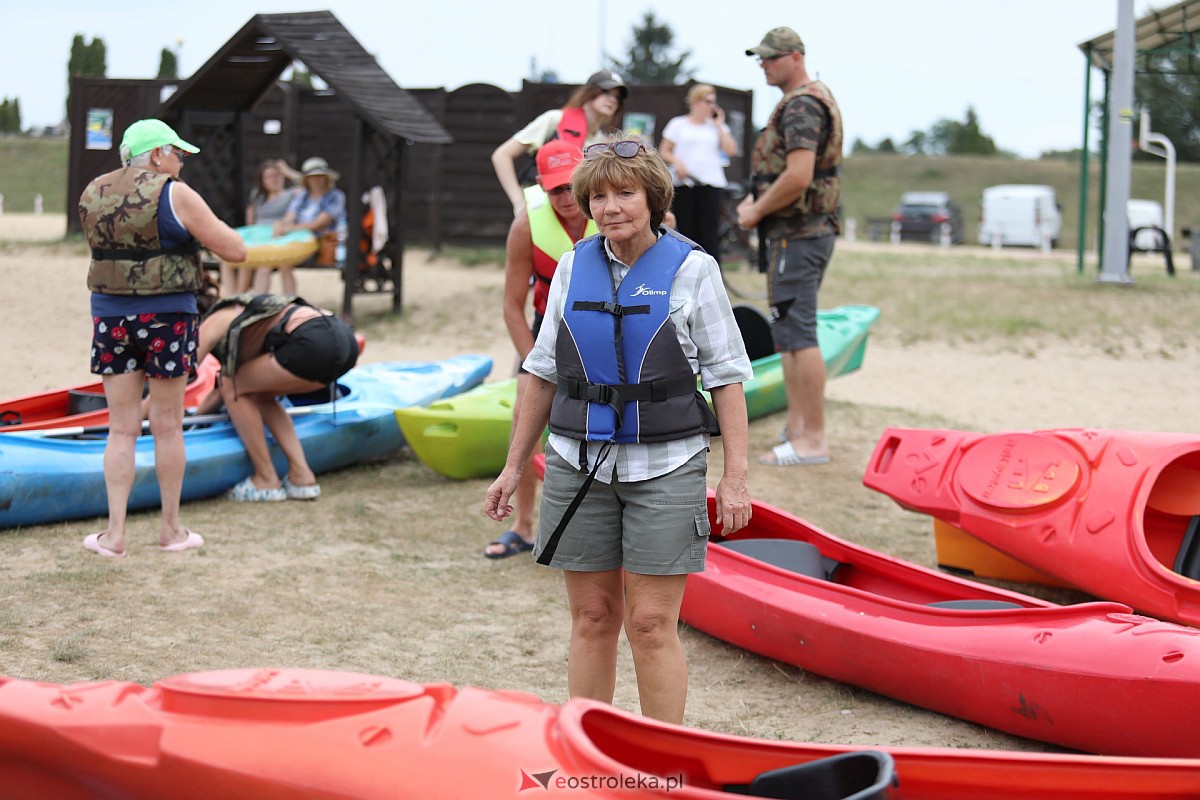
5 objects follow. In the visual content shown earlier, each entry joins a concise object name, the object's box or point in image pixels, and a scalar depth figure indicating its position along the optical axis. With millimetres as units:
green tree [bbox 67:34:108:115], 46562
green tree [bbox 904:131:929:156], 68375
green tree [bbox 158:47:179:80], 45300
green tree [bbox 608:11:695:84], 53344
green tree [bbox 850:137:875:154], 59894
